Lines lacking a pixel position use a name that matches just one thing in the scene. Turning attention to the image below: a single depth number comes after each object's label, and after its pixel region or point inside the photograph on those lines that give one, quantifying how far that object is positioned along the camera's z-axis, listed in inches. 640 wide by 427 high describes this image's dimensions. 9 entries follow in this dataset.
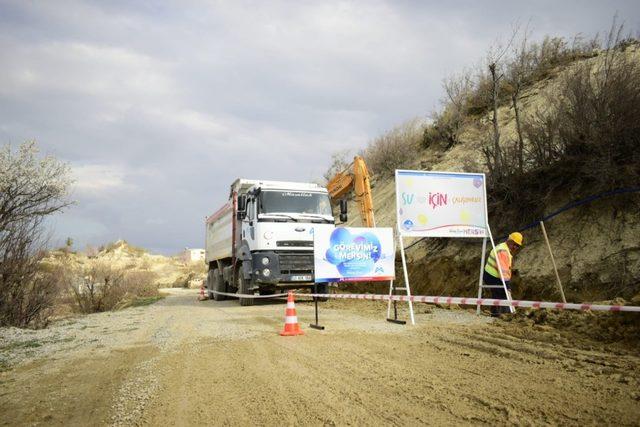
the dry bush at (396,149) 970.1
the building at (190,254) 3192.4
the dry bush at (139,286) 1049.1
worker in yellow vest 370.3
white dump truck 529.7
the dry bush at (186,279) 1678.6
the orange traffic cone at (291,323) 311.5
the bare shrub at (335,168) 1250.6
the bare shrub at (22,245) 448.8
